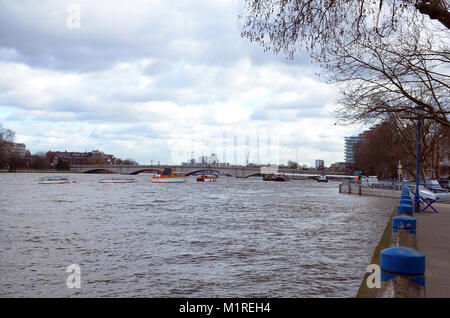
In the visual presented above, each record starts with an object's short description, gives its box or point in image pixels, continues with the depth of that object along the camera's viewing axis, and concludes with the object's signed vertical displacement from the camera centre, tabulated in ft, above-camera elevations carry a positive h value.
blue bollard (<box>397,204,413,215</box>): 37.29 -3.26
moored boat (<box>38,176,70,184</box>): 263.33 -6.85
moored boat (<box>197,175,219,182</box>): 377.21 -7.85
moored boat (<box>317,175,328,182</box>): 453.45 -7.96
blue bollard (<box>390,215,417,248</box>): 22.64 -3.33
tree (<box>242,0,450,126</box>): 30.17 +10.80
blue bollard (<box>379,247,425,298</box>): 13.83 -3.41
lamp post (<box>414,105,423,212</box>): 77.66 -5.51
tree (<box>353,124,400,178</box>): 197.14 +9.81
